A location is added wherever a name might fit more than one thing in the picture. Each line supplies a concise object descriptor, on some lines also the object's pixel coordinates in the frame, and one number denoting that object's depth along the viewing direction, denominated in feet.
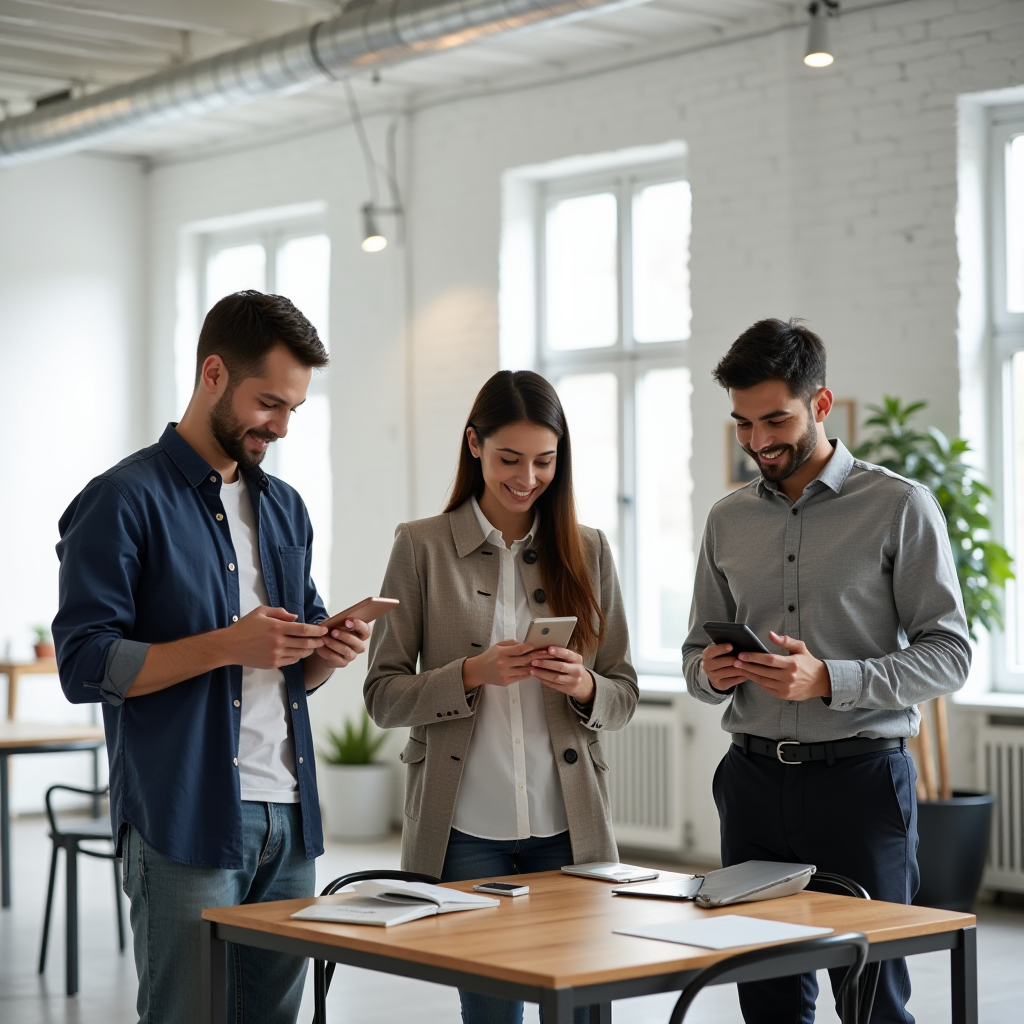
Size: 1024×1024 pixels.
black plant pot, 19.47
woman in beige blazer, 10.11
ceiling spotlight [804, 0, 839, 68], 19.42
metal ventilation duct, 19.63
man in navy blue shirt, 8.71
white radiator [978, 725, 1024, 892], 20.76
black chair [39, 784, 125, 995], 17.43
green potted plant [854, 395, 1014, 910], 19.52
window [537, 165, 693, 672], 25.93
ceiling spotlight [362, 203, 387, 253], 25.66
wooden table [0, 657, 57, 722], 28.45
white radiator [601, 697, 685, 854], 24.12
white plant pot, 27.22
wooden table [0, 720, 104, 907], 19.42
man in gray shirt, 10.26
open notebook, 8.31
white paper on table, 7.79
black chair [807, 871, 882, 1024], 8.96
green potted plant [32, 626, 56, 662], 29.27
